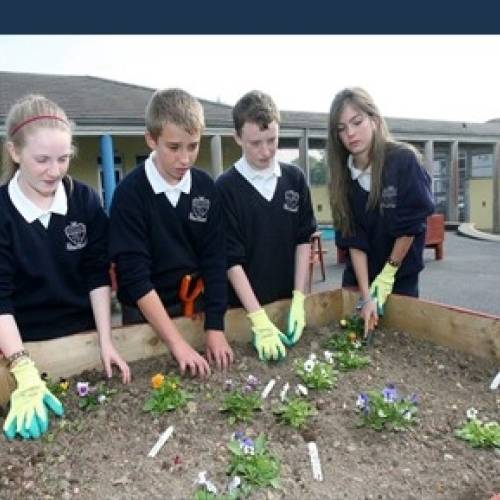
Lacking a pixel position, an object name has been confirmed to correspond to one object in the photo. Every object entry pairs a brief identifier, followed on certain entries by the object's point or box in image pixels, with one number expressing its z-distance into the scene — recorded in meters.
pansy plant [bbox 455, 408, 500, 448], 1.53
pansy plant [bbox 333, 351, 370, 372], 2.04
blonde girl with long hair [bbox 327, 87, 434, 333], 2.20
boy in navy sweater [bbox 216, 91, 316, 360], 2.10
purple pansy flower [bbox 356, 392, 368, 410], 1.67
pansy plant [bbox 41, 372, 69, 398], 1.81
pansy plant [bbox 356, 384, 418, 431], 1.62
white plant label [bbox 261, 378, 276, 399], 1.82
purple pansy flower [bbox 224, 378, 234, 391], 1.86
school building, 10.02
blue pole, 9.52
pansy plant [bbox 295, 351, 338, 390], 1.89
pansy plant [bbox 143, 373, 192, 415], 1.72
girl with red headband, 1.68
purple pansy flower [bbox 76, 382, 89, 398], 1.77
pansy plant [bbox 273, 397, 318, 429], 1.65
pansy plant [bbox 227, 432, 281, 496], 1.37
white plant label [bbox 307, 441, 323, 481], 1.41
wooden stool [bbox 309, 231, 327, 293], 7.90
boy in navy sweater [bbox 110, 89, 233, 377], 1.88
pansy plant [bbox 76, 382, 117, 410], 1.76
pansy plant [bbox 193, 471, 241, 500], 1.29
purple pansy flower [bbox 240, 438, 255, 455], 1.44
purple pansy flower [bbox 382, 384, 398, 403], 1.64
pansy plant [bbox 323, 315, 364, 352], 2.19
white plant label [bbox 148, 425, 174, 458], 1.51
